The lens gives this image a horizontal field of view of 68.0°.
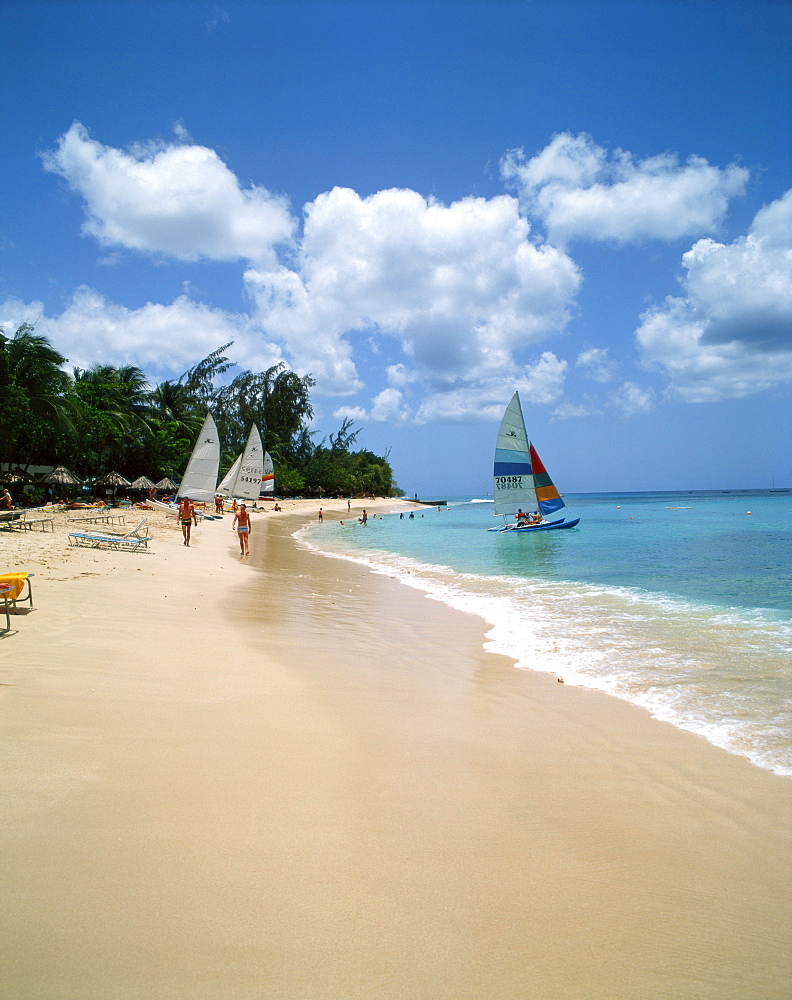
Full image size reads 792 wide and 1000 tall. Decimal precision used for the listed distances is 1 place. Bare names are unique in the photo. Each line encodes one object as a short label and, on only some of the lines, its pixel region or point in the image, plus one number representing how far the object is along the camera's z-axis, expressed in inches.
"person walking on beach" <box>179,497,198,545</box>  789.2
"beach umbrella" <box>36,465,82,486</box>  1114.4
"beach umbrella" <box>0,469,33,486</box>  1202.0
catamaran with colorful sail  1200.8
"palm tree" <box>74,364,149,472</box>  1364.4
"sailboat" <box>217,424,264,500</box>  1512.1
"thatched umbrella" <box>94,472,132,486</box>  1423.5
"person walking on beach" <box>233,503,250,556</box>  772.0
